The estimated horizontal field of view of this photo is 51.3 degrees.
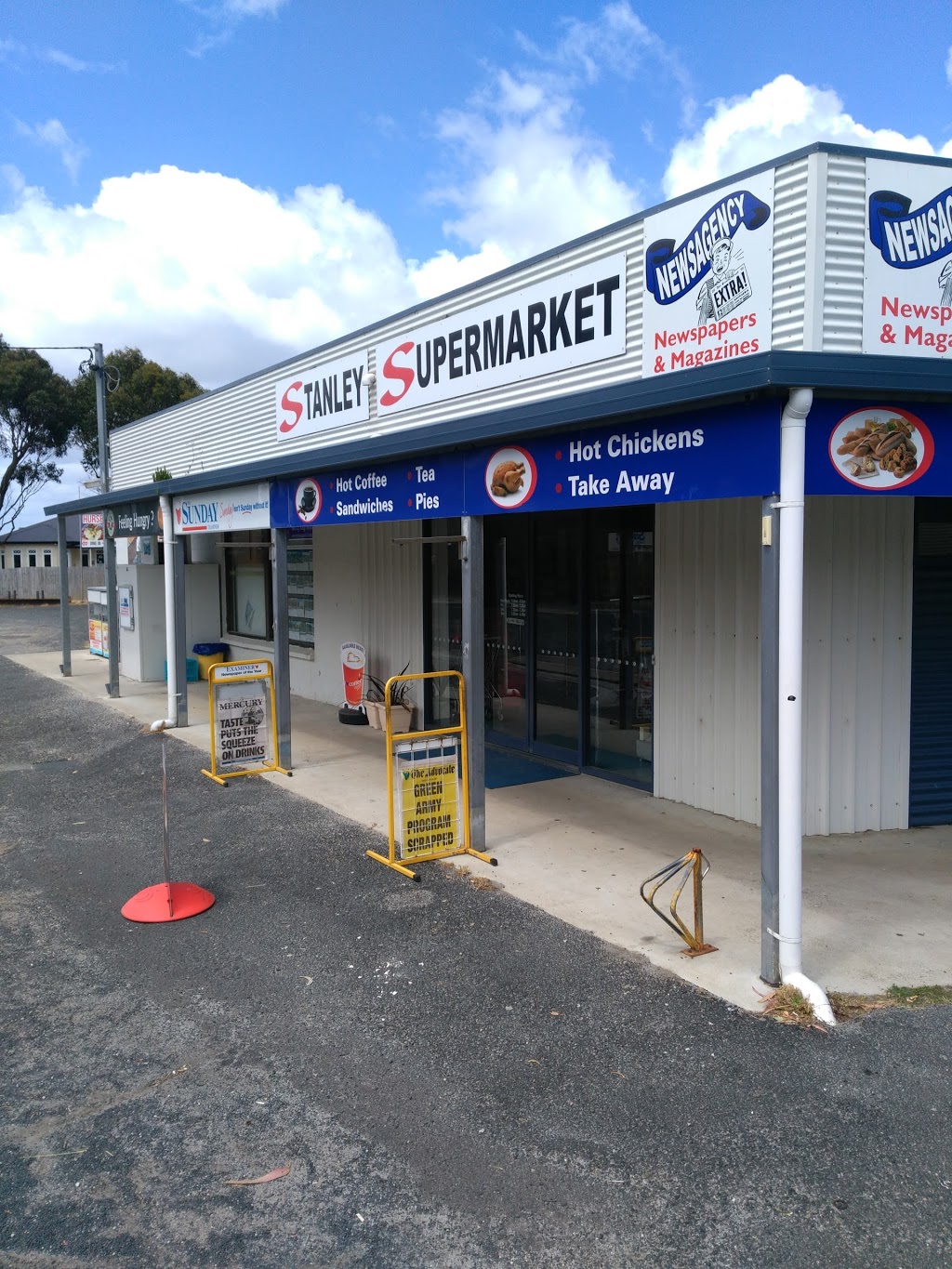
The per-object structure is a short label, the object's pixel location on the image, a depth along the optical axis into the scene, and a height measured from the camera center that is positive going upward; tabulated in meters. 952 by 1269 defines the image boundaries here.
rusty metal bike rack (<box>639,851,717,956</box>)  5.09 -1.83
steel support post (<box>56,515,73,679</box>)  17.52 -0.65
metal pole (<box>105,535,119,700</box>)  15.07 -0.69
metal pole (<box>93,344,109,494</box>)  24.39 +4.89
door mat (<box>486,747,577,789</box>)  9.34 -1.97
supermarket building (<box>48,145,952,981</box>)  4.84 +0.51
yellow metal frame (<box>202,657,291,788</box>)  9.49 -1.04
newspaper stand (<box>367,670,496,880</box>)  6.98 -1.62
